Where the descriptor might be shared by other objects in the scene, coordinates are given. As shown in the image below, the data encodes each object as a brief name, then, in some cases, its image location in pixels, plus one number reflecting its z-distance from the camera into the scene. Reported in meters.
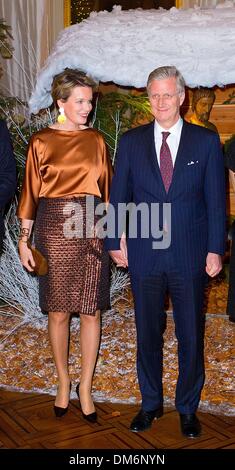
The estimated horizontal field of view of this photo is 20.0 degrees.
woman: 3.34
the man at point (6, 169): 3.33
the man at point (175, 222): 3.08
